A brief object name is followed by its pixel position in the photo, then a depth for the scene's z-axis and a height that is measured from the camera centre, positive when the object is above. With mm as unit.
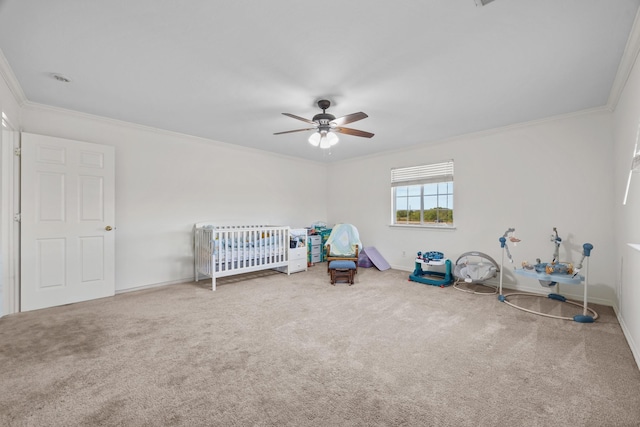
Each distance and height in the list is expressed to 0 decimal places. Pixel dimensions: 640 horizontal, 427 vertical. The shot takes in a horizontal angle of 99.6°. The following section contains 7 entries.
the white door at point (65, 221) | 3002 -117
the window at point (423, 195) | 4637 +341
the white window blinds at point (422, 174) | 4595 +713
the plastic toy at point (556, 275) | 2772 -671
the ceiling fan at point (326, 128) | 2926 +952
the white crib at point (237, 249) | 3928 -580
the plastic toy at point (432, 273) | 4117 -980
